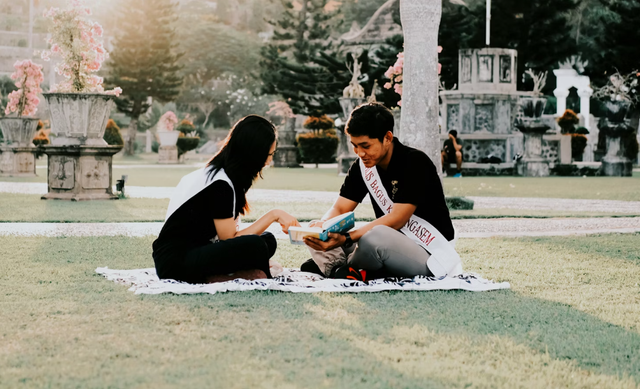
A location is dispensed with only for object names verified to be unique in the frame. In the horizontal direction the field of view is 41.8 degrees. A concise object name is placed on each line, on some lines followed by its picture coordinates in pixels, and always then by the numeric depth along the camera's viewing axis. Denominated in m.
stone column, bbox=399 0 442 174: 9.66
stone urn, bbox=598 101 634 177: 21.66
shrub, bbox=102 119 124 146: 31.12
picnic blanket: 4.51
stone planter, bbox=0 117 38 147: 18.92
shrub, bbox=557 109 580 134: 28.62
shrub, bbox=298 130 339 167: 29.64
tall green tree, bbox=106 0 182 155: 41.12
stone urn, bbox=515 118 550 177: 21.98
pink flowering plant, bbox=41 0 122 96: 12.48
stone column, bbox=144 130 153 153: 47.62
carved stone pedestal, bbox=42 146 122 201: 12.17
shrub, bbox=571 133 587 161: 27.80
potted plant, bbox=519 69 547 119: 22.22
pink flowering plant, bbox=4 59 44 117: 19.20
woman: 4.48
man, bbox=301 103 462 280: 4.62
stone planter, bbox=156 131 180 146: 31.52
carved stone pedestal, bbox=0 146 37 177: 19.27
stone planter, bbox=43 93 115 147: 12.25
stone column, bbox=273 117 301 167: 28.84
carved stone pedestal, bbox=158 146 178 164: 31.45
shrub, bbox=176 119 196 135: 35.78
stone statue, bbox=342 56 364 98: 23.53
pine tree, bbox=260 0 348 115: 34.75
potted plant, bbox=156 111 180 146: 31.56
